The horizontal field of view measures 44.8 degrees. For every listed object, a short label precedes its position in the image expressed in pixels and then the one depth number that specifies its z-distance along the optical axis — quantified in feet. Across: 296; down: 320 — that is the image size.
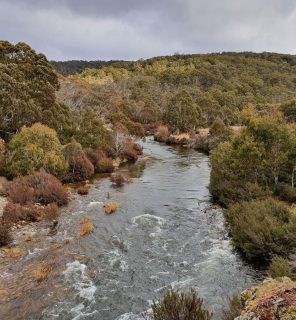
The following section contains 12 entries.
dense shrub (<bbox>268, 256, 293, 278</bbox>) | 43.81
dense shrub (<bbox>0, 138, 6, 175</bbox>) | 105.76
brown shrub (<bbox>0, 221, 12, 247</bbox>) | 62.11
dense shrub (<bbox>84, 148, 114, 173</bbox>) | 128.67
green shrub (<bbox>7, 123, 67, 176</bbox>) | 102.17
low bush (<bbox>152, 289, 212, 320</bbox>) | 29.81
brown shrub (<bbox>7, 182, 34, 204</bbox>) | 83.15
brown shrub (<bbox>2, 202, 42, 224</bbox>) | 73.15
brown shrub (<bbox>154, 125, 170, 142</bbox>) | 226.79
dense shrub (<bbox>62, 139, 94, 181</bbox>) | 115.57
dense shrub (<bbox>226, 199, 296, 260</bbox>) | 53.89
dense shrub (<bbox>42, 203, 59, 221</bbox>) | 77.09
